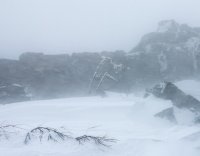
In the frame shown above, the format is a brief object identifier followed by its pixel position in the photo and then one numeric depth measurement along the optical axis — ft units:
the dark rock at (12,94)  79.00
